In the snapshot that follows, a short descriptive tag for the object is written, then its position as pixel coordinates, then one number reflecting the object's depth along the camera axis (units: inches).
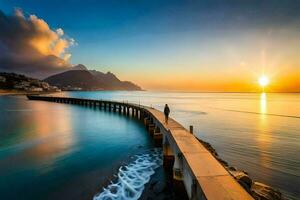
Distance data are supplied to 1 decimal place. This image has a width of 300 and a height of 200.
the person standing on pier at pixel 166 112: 647.3
